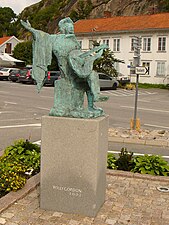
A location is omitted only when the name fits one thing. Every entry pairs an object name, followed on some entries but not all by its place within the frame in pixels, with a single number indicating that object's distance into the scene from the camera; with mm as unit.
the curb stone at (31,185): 5822
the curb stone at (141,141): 10884
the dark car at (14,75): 36888
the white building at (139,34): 40875
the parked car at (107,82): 32128
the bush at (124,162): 7945
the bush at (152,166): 7676
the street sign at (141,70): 11492
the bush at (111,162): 8008
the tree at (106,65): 37781
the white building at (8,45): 67525
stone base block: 5484
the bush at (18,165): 6352
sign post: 11883
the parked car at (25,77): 35094
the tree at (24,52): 55281
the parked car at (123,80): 37372
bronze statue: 5535
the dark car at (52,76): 33319
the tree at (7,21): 97438
